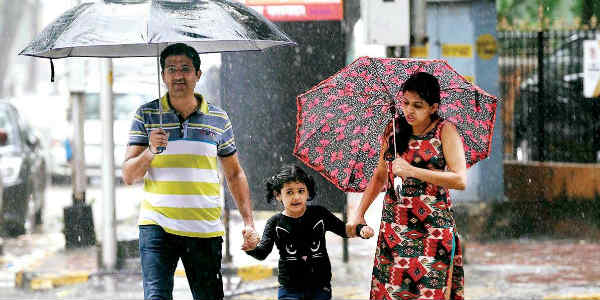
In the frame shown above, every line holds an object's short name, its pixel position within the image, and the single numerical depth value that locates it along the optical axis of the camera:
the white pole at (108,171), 18.19
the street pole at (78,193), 21.19
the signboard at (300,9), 17.39
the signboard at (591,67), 22.89
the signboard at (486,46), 22.47
